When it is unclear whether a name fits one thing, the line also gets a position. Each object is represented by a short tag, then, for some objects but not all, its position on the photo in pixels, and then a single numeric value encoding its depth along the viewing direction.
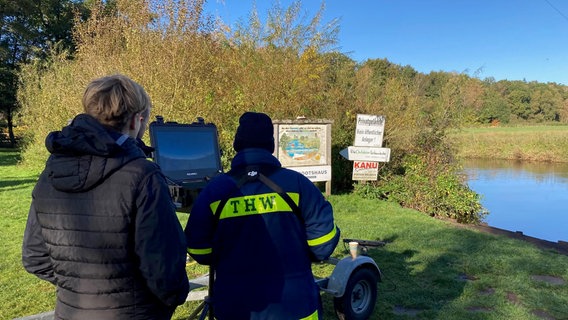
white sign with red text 12.32
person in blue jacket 2.42
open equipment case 4.55
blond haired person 1.85
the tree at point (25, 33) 38.09
